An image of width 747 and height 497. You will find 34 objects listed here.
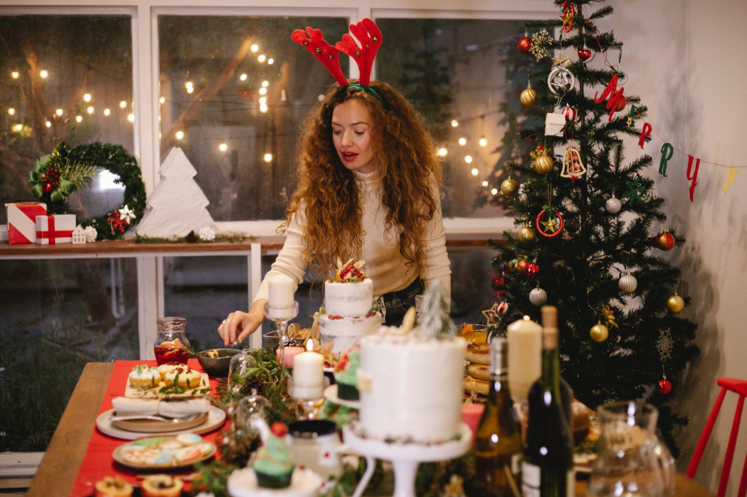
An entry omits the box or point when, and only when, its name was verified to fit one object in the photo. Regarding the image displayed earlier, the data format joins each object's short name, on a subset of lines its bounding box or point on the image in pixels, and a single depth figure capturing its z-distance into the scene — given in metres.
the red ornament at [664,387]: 2.61
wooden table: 1.21
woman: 2.34
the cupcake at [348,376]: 1.20
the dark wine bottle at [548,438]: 1.06
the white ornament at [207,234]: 3.43
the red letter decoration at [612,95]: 2.51
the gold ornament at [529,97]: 2.69
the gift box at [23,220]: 3.29
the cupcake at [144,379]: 1.62
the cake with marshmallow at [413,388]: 0.97
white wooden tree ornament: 3.45
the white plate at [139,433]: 1.42
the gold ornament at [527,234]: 2.70
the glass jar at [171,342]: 1.89
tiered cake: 1.63
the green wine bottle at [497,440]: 1.14
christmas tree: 2.61
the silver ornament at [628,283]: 2.56
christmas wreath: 3.40
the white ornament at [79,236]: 3.36
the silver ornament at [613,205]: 2.59
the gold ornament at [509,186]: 2.77
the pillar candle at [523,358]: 1.20
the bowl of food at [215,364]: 1.85
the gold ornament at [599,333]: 2.52
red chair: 1.62
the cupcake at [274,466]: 0.97
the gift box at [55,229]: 3.30
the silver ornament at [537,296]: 2.64
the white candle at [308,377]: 1.36
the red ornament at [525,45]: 2.68
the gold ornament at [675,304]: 2.57
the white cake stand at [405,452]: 0.96
